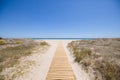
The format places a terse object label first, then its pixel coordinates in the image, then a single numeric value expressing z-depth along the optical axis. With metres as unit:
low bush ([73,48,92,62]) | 4.38
